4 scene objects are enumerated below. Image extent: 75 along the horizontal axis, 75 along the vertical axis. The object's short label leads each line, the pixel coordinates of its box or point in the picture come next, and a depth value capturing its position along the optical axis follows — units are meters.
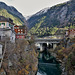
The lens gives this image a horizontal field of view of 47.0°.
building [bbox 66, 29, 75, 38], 60.06
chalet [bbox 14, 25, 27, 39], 48.96
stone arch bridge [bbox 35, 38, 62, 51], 70.62
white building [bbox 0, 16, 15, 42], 28.75
